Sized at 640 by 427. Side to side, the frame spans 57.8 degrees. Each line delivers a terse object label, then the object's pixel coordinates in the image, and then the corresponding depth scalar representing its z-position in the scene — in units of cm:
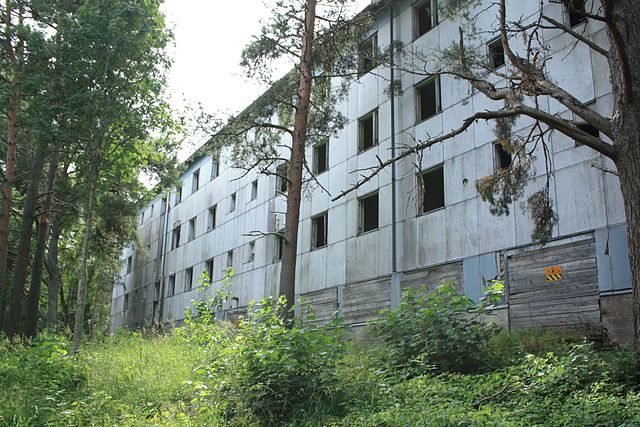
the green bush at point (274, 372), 782
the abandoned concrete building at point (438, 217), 1285
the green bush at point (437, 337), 951
